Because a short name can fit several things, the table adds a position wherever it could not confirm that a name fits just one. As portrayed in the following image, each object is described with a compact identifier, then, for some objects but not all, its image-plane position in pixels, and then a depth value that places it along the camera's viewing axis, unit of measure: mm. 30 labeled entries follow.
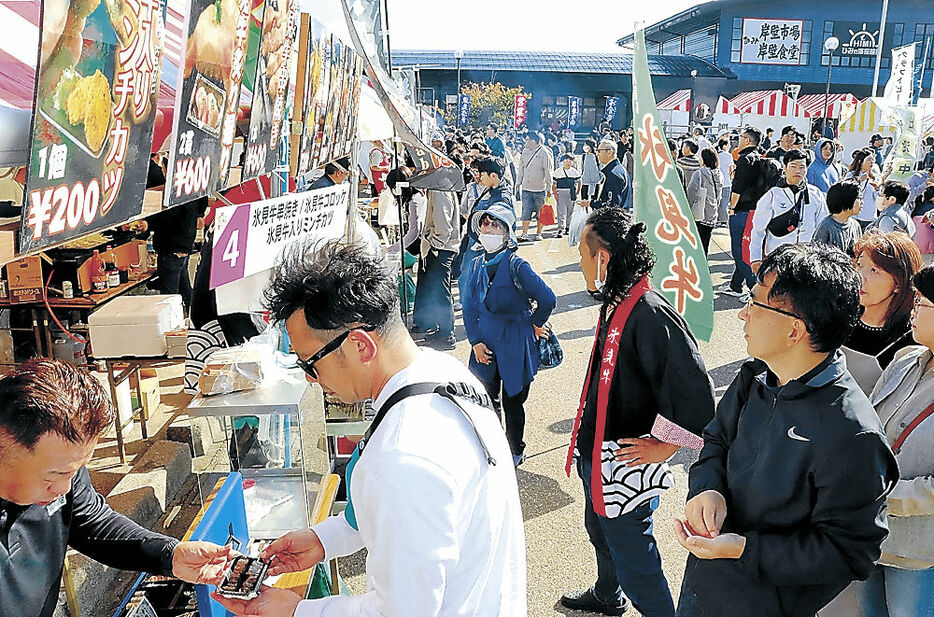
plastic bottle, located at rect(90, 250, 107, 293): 5621
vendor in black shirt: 1635
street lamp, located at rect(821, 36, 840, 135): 23859
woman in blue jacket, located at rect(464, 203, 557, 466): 4598
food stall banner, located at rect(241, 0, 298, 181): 3801
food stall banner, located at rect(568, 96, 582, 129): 40094
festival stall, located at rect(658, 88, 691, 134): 29031
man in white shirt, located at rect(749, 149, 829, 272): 7559
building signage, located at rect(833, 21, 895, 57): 41188
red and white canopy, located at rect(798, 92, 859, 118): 28234
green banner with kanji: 3674
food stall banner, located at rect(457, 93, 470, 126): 33062
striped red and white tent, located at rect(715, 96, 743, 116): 26062
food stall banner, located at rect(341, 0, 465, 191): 4566
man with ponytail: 2875
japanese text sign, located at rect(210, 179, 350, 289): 2752
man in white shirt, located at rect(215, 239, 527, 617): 1448
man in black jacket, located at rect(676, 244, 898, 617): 1858
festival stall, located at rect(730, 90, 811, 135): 24453
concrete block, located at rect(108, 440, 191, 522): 3861
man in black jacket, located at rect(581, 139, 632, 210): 11234
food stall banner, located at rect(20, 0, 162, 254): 1788
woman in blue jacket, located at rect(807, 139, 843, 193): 9828
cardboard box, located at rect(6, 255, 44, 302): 5098
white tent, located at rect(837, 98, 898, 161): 20031
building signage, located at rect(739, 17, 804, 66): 40812
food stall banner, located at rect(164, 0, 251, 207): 2820
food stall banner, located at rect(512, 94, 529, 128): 31656
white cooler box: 3814
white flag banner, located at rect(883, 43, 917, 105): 12492
